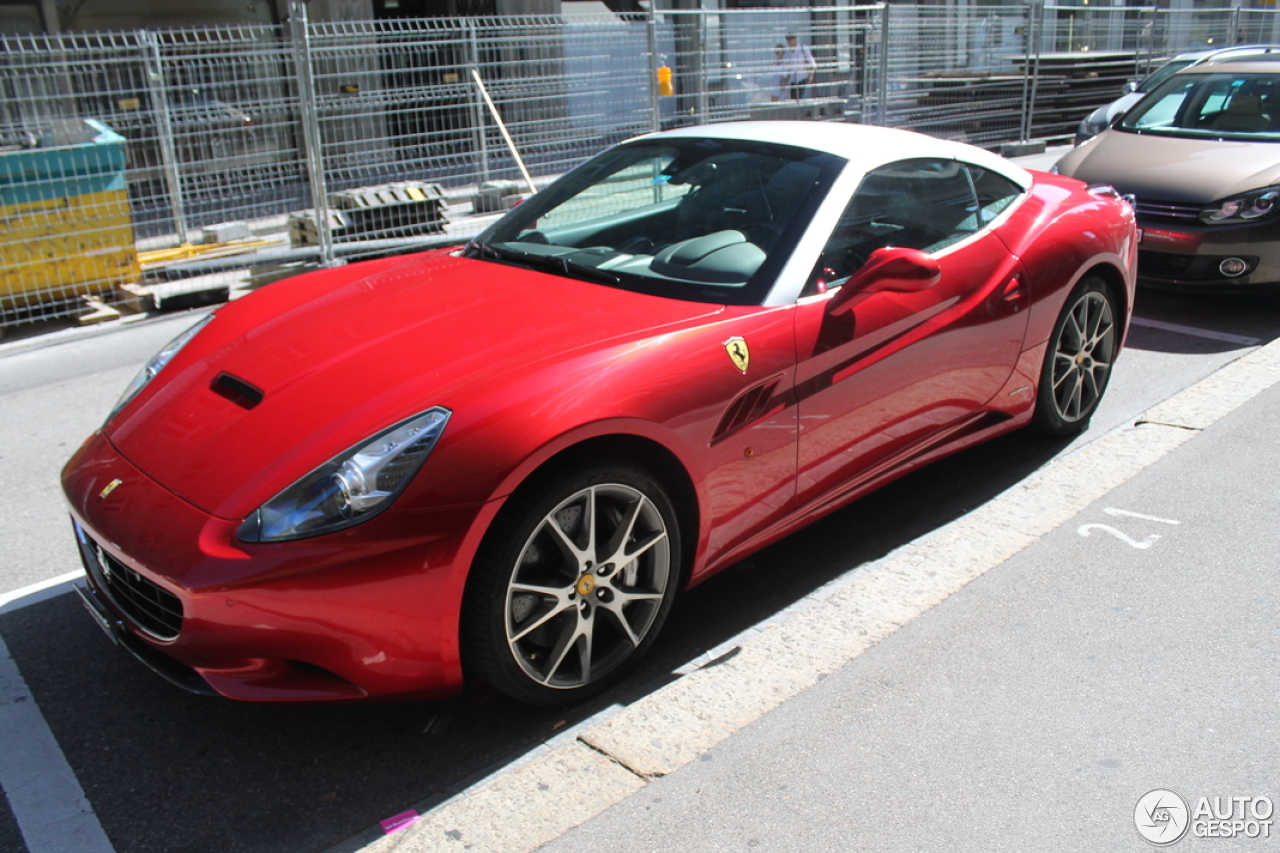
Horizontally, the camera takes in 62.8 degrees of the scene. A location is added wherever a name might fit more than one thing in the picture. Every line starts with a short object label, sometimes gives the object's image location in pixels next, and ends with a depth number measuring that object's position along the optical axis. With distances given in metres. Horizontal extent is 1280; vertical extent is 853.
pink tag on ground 2.43
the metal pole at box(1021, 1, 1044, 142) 13.89
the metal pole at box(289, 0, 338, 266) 7.64
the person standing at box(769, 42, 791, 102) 10.79
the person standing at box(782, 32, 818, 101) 10.86
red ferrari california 2.45
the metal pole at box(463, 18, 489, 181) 8.65
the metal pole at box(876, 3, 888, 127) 12.02
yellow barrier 6.86
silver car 8.76
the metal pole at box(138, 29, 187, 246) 7.59
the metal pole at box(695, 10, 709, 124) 10.03
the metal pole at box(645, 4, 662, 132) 9.59
